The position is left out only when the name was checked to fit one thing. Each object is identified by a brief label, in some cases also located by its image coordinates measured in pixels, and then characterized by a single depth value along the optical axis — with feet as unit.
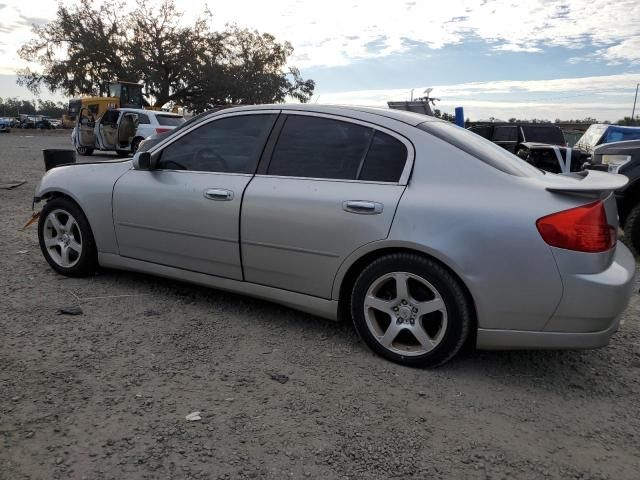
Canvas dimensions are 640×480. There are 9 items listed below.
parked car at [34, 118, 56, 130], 183.79
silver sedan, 8.66
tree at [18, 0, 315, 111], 125.70
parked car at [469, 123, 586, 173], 44.14
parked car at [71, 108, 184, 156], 54.13
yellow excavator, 70.79
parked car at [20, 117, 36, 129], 178.94
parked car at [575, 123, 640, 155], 34.50
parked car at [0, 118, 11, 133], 151.23
